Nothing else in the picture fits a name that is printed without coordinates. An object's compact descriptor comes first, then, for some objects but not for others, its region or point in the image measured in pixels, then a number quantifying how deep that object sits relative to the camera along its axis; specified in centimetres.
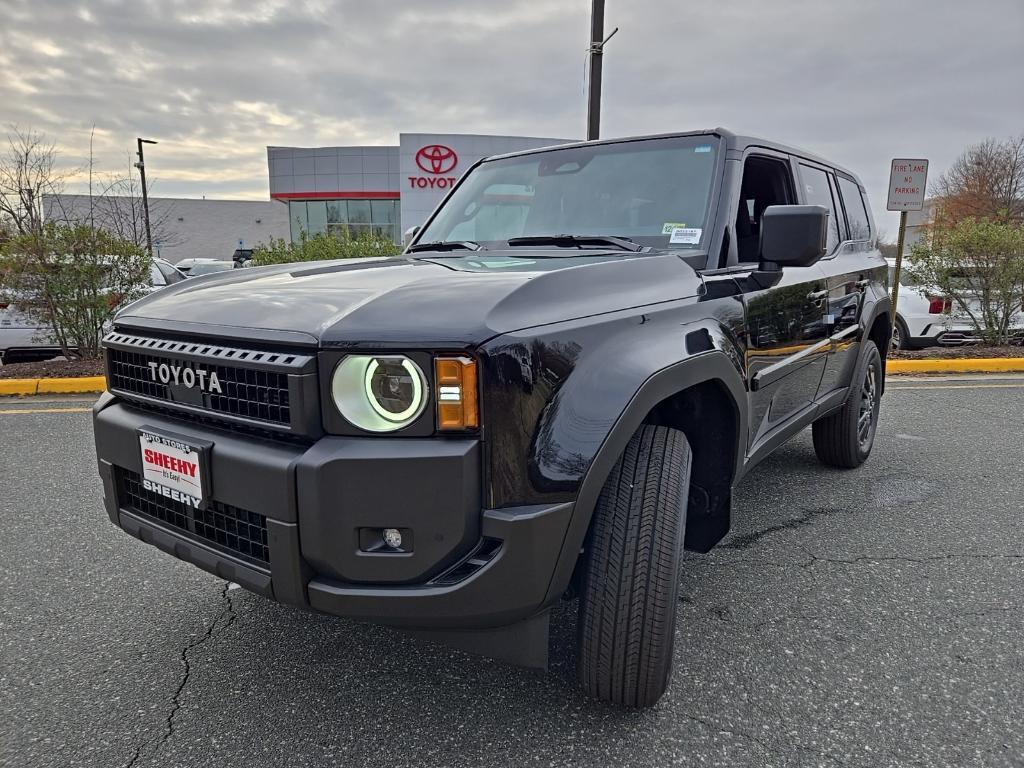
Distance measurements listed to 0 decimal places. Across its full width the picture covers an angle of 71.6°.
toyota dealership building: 3541
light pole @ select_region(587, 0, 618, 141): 959
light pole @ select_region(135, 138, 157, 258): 2561
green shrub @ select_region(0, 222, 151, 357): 763
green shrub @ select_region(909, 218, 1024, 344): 897
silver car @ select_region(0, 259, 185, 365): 812
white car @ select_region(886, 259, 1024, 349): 963
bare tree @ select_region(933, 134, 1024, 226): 3666
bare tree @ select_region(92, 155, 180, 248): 1138
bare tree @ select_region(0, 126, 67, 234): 827
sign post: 849
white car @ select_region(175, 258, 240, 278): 1883
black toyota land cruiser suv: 161
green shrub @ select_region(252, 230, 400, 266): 985
